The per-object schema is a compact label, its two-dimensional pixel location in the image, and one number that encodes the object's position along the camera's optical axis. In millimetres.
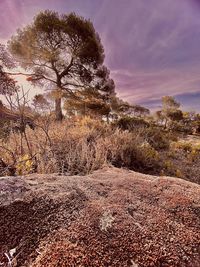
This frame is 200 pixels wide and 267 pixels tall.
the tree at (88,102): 13688
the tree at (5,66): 13421
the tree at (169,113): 27000
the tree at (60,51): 13398
